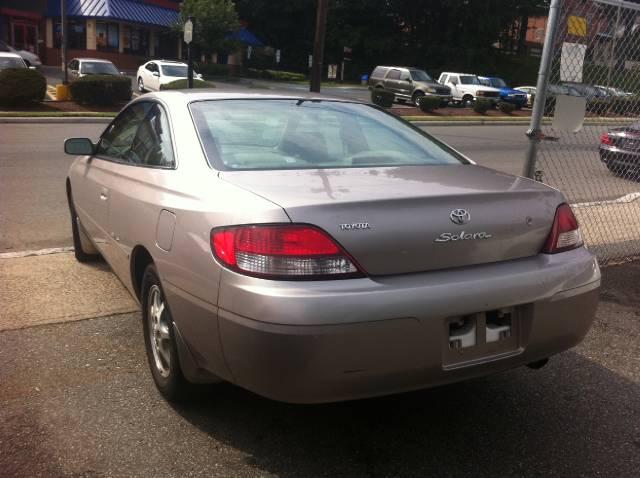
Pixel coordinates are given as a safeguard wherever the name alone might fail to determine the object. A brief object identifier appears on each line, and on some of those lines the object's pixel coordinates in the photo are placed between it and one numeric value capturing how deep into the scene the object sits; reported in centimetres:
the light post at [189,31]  1630
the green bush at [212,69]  4572
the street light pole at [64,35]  2966
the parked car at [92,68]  2864
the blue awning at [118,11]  4312
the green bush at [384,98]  2639
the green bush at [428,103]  2639
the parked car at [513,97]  3297
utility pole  1997
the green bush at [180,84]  2450
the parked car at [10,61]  2457
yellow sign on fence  470
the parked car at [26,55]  3819
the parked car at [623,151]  702
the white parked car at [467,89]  3169
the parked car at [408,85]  3038
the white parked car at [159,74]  2750
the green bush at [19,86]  1917
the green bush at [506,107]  2955
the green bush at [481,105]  2788
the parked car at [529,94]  3476
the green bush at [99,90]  2091
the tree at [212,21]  4278
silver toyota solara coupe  240
